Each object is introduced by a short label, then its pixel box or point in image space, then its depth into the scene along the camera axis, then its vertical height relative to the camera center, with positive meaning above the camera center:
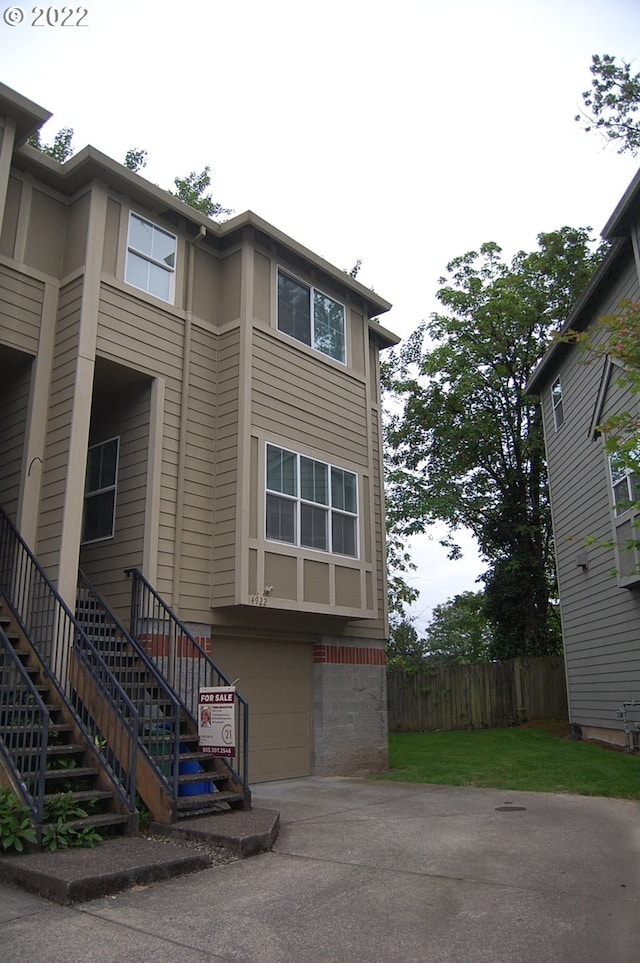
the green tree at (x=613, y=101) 13.52 +10.55
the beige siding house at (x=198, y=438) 9.09 +3.33
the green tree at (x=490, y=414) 22.86 +8.88
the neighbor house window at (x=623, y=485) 12.60 +3.45
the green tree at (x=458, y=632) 26.73 +2.71
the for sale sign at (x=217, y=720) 7.13 -0.29
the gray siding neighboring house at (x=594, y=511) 12.72 +3.57
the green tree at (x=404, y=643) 22.10 +1.74
